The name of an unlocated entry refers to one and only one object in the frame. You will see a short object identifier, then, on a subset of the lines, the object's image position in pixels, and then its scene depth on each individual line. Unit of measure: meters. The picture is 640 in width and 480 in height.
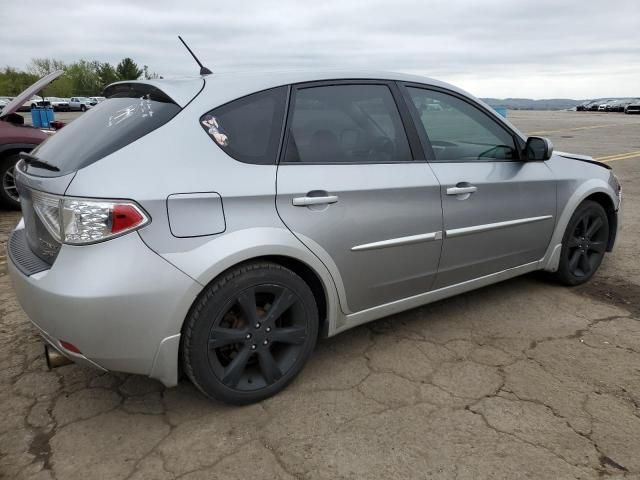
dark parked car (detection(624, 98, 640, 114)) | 40.56
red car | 6.48
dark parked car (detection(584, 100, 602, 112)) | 51.41
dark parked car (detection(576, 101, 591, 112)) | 51.81
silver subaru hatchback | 2.14
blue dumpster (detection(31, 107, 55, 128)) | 20.15
